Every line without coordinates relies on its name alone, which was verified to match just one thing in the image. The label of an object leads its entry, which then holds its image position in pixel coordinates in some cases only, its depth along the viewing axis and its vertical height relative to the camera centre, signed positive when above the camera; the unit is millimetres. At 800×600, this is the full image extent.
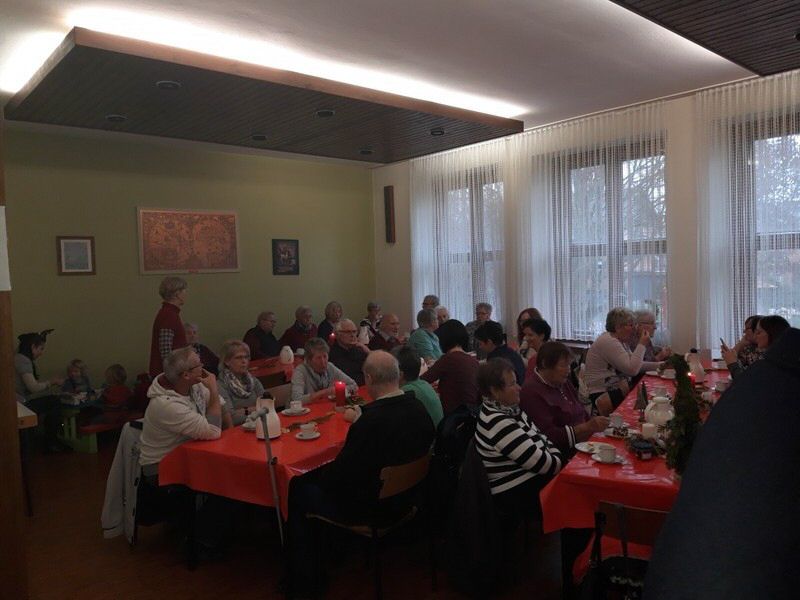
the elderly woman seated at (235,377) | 4148 -711
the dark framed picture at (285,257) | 8148 +289
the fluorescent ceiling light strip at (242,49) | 3637 +1664
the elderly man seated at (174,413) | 3172 -726
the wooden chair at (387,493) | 2758 -1054
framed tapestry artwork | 7031 +505
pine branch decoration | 1982 -566
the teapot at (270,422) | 3232 -809
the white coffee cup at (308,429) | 3314 -887
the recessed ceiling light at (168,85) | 4254 +1463
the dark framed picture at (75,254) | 6410 +347
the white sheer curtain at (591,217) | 6102 +557
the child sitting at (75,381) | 5988 -992
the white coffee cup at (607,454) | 2598 -846
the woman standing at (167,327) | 4688 -370
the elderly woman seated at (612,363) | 4590 -788
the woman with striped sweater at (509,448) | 2764 -862
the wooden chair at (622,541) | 2010 -994
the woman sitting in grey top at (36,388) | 5516 -984
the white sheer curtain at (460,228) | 7559 +590
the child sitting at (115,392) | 5984 -1126
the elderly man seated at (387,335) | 6445 -688
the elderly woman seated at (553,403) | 3168 -761
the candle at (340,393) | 4124 -837
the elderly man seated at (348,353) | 5141 -691
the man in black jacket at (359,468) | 2762 -925
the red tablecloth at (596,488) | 2336 -925
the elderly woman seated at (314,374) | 4445 -766
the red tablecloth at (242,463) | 2906 -957
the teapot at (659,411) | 3082 -798
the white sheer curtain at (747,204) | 5172 +529
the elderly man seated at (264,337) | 7314 -750
